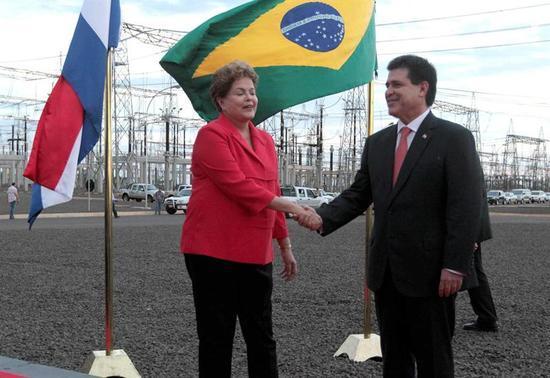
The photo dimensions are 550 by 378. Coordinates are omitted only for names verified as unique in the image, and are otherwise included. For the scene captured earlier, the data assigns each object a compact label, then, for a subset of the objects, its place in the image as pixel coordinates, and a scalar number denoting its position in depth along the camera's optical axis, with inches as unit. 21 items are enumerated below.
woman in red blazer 145.9
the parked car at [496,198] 2935.5
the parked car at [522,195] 3378.4
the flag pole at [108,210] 198.5
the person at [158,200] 1558.8
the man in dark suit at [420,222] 133.6
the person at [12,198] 1215.6
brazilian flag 192.2
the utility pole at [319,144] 2616.4
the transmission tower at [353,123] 2630.4
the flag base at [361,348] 217.5
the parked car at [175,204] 1588.3
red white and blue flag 193.3
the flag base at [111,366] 192.2
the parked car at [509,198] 3120.1
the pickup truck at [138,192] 2239.2
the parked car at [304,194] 1749.5
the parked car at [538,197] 3563.0
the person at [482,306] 258.4
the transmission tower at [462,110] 3085.6
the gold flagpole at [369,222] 215.6
